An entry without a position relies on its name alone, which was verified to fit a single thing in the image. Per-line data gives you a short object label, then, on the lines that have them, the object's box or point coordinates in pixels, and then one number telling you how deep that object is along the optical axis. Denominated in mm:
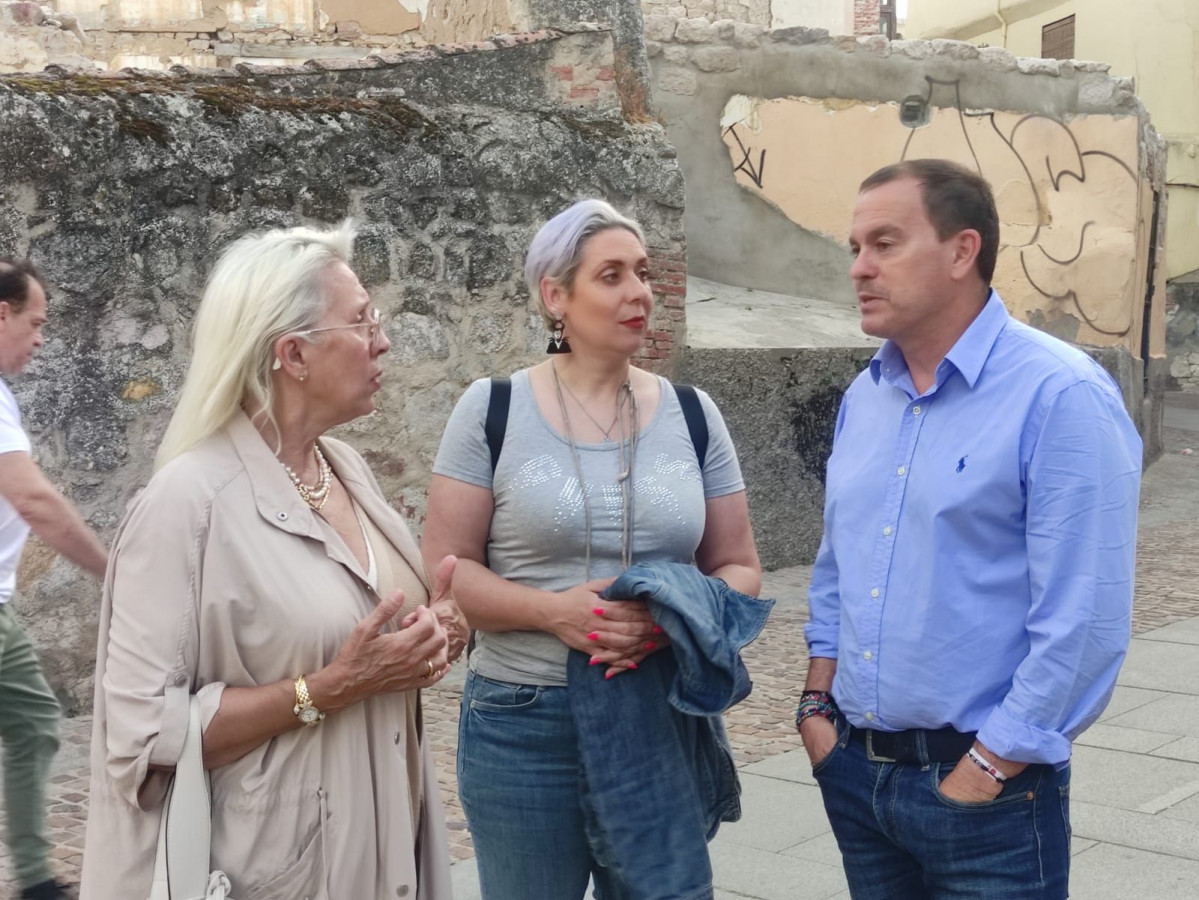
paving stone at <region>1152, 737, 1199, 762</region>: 5371
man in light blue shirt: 2275
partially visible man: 3947
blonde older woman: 2230
